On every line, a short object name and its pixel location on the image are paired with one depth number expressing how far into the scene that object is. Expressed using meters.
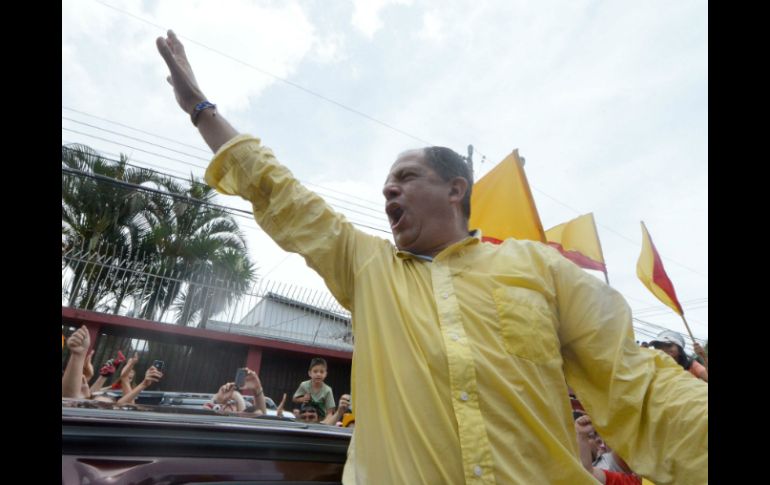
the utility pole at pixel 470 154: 11.66
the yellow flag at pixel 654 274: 5.79
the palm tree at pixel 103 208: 14.63
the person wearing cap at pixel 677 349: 4.20
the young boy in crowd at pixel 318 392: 6.60
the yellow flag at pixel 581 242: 6.58
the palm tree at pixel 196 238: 15.98
